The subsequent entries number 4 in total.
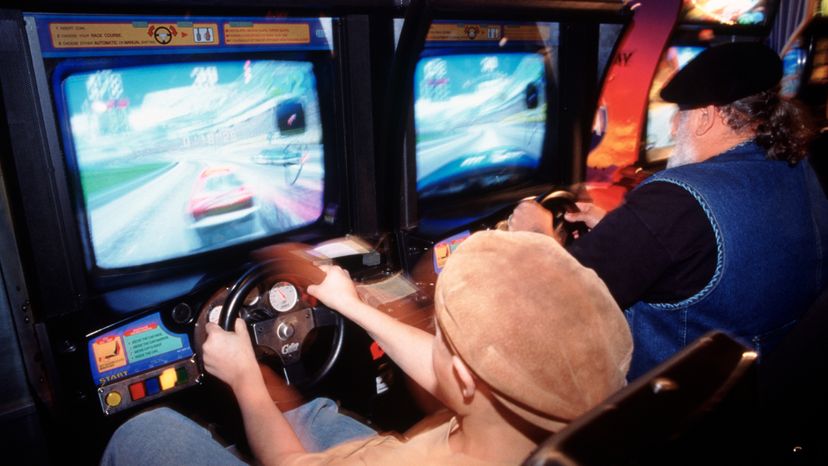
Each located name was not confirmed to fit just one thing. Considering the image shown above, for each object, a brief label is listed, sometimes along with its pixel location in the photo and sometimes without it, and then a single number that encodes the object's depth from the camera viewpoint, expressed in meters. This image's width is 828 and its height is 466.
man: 1.45
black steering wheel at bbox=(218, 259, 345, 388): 1.63
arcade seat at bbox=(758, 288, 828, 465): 1.37
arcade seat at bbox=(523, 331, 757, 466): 0.61
